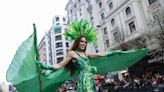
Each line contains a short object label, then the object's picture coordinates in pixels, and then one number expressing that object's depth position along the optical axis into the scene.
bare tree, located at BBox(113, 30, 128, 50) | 12.00
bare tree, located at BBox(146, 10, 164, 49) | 8.94
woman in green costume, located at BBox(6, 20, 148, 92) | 1.86
